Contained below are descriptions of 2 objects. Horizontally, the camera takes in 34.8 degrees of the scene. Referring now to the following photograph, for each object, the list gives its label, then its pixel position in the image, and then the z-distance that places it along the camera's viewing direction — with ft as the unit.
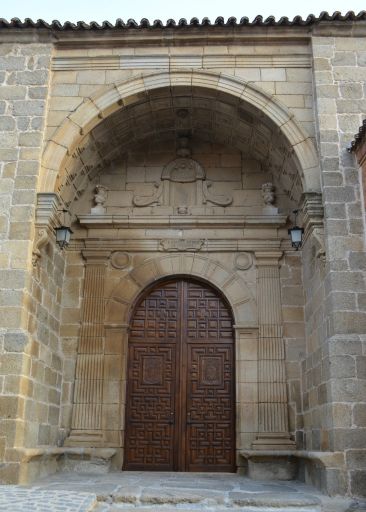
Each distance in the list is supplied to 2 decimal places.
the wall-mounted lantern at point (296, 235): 25.71
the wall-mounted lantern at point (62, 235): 25.90
